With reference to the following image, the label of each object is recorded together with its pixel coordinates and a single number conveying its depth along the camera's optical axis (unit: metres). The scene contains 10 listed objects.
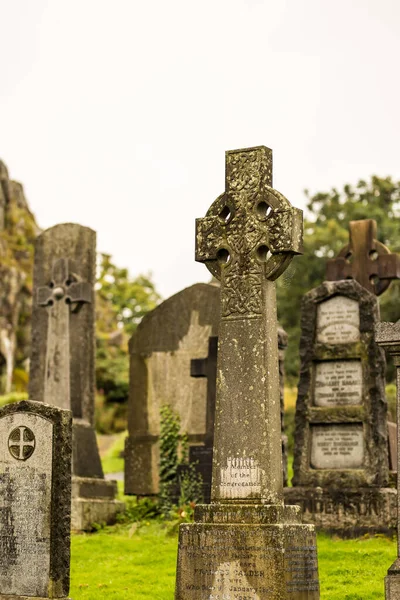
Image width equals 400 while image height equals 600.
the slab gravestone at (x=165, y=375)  17.80
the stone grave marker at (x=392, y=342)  9.43
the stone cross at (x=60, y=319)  16.02
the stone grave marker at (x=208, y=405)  15.48
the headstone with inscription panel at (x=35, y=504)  9.73
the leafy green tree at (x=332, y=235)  35.03
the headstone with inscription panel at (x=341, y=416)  13.95
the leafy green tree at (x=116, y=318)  33.47
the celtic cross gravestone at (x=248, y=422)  9.61
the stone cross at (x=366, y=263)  16.64
